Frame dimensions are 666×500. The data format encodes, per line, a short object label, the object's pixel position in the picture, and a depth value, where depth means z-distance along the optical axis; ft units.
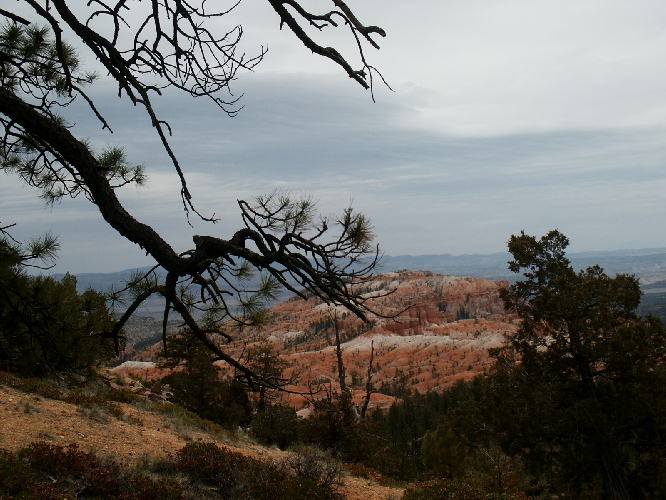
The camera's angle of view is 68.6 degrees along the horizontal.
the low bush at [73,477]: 18.84
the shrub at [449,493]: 28.40
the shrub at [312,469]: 30.04
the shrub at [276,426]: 57.57
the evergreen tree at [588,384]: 43.70
